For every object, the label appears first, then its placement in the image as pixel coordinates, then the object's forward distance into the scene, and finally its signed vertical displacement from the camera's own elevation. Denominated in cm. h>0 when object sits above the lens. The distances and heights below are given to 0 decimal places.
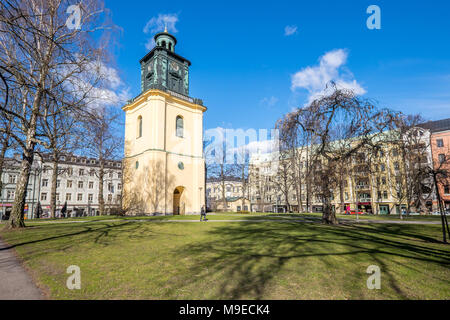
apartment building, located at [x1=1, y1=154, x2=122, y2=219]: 4753 +60
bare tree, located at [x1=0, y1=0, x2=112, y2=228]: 1014 +510
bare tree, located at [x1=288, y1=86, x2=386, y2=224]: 1409 +319
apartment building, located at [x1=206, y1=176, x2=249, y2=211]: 8069 +6
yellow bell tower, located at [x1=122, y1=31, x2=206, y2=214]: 2544 +585
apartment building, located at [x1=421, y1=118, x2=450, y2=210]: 3947 +738
